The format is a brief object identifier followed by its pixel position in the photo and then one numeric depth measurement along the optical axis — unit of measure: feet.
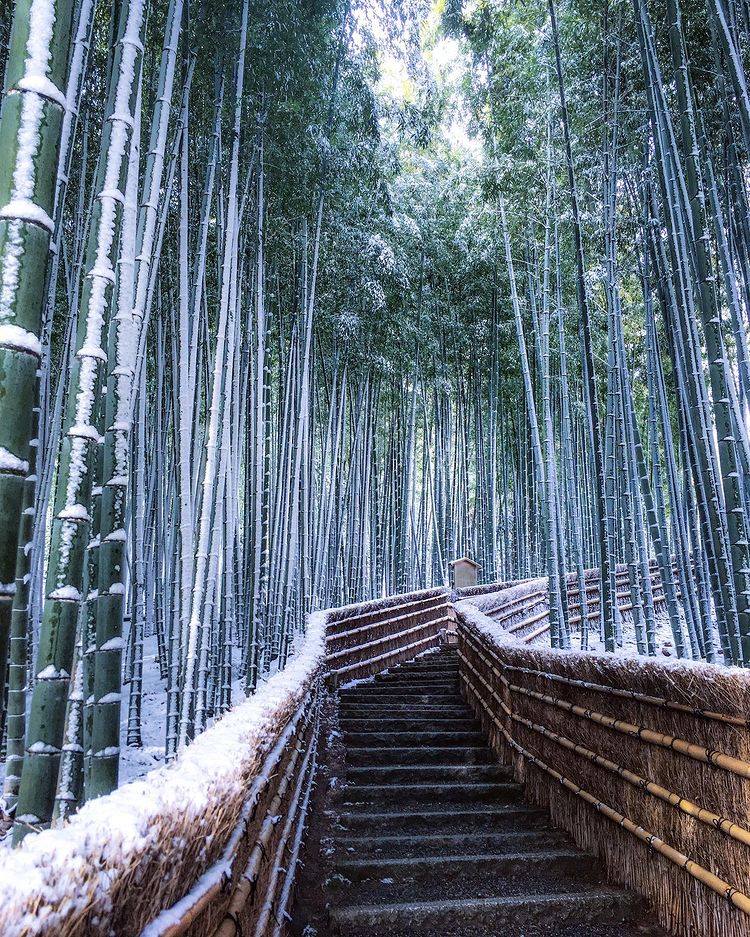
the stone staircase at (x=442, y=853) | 6.75
